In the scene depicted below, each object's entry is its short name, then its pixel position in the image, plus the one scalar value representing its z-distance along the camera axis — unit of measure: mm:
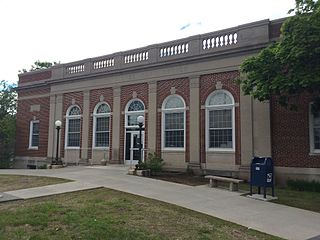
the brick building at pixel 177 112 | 16719
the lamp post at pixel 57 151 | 22078
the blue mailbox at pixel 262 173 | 11758
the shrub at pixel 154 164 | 17281
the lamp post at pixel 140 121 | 16808
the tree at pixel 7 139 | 28109
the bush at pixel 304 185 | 14711
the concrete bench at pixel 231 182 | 13078
